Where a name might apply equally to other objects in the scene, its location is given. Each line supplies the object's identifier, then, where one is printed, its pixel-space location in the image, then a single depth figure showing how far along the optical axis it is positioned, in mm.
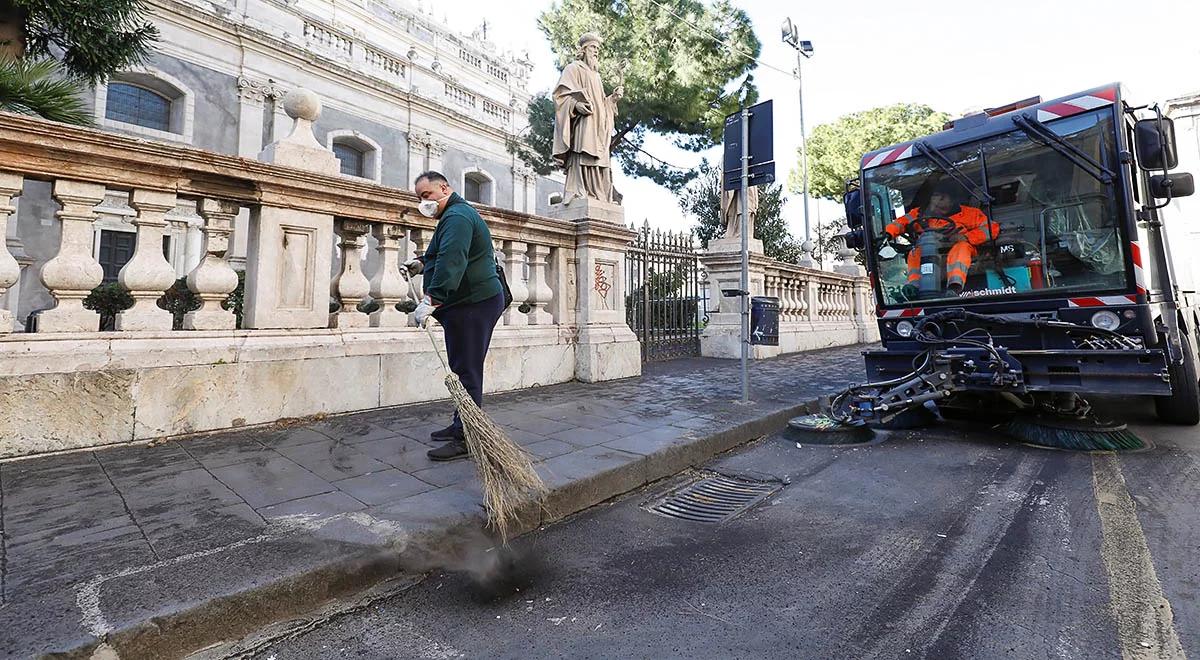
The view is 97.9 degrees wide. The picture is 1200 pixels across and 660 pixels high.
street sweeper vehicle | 3975
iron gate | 9102
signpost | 5832
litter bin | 6258
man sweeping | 3420
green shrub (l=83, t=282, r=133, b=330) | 8453
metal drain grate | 3025
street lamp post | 17375
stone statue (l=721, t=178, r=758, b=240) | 10719
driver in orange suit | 4594
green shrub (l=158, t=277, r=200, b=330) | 7909
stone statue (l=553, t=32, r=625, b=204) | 6914
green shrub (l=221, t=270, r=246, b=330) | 7807
